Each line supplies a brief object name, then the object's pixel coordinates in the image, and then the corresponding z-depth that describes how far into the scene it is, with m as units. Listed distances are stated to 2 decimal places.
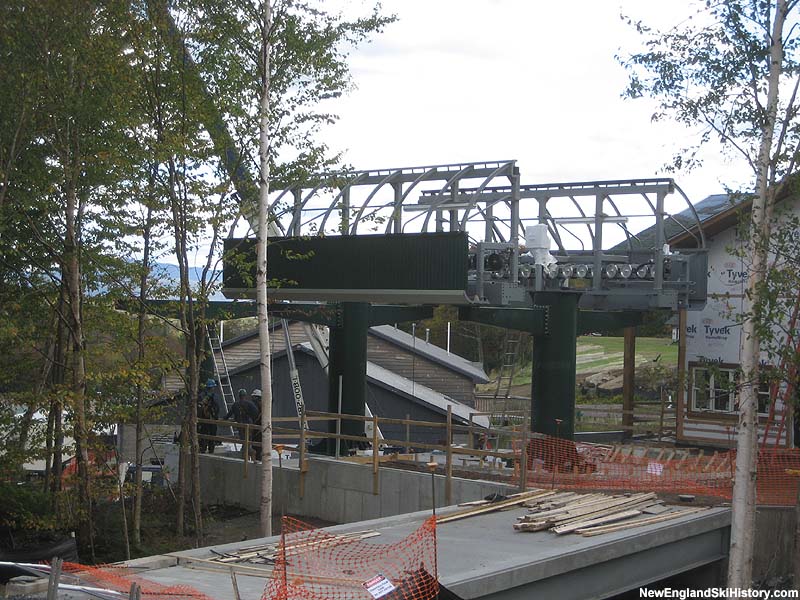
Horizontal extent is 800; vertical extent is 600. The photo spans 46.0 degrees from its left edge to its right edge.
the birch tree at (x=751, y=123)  12.40
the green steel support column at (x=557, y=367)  20.12
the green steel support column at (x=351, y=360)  22.45
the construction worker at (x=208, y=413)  23.19
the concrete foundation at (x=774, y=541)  14.67
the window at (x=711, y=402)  23.28
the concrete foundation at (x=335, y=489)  17.83
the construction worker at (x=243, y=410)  22.25
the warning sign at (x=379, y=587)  8.53
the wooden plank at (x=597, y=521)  12.62
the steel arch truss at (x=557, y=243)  19.47
